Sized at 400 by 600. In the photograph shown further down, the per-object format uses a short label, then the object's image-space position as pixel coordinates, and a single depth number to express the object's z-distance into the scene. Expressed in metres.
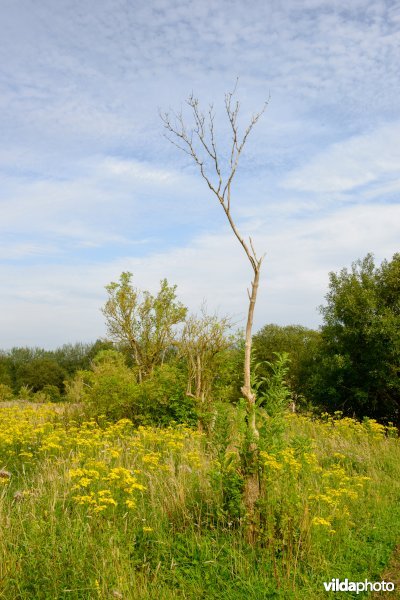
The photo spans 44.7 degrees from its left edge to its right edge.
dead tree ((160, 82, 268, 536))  5.32
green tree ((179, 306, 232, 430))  12.66
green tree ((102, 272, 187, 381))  23.44
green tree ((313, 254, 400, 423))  16.81
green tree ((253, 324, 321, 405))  35.19
